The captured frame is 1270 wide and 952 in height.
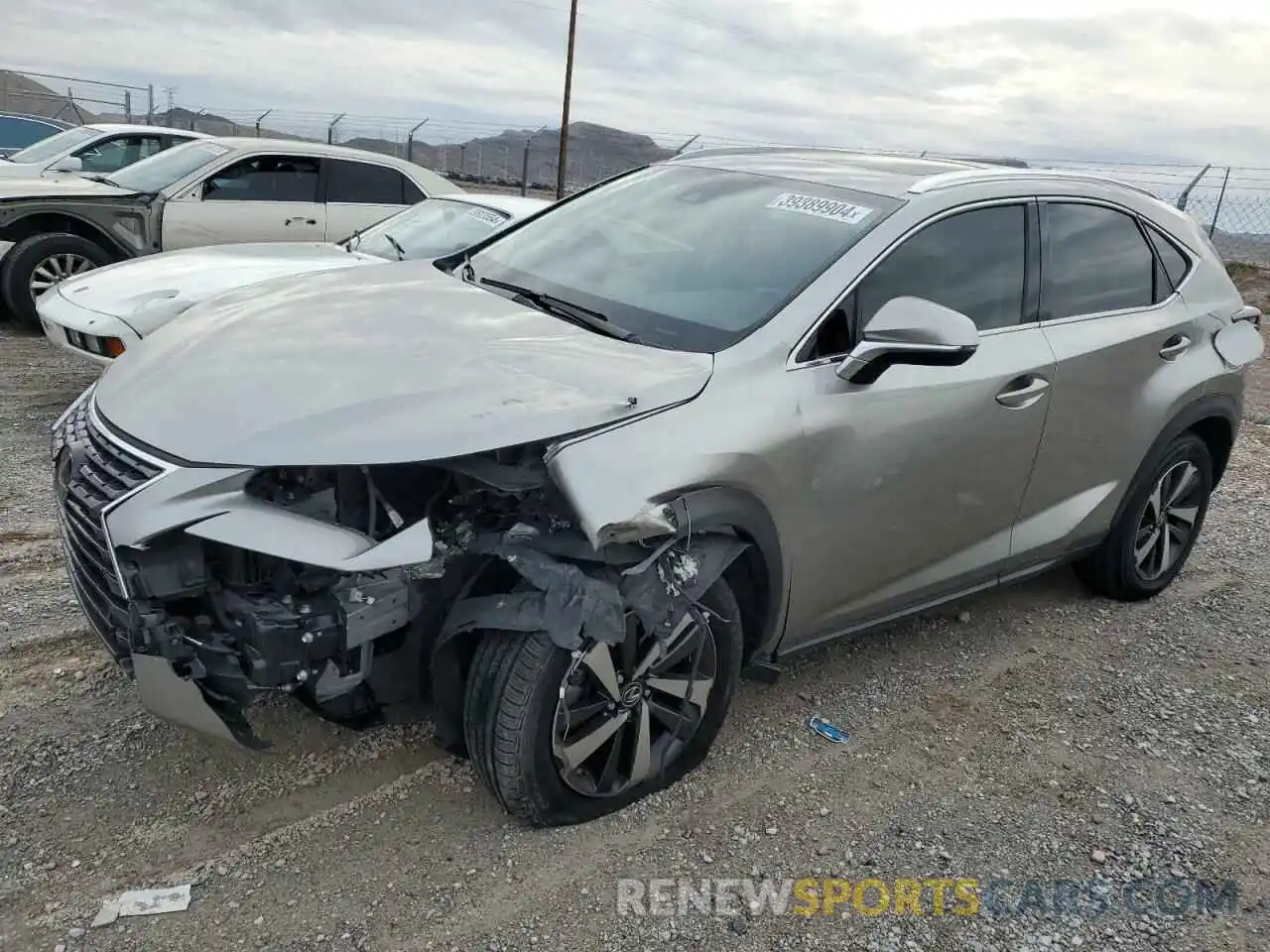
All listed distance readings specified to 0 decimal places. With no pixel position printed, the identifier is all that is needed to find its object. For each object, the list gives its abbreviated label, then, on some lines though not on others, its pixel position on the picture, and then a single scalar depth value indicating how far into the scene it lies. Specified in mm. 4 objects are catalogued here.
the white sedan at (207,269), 5430
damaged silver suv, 2352
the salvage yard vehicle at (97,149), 10320
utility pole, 21000
